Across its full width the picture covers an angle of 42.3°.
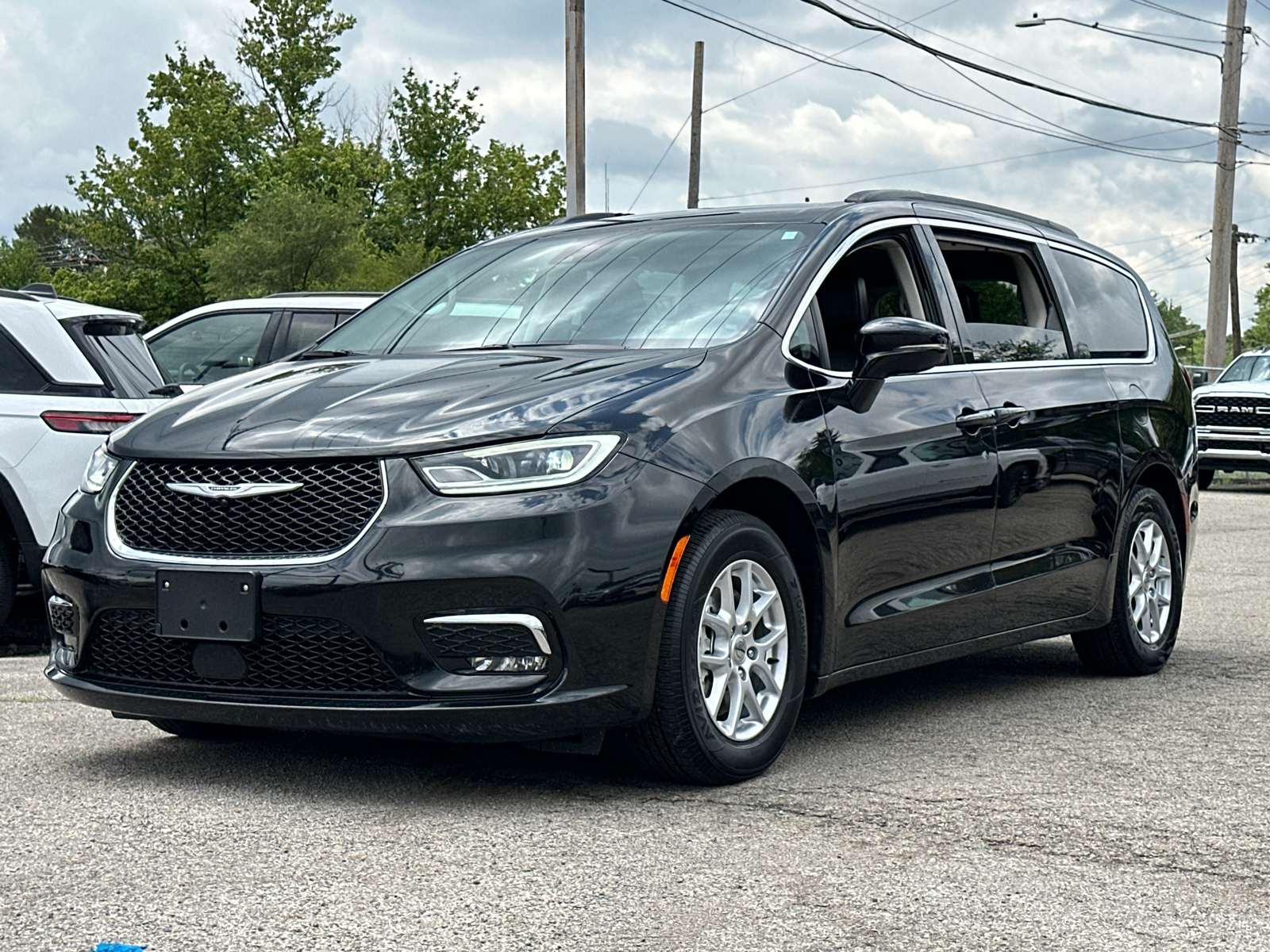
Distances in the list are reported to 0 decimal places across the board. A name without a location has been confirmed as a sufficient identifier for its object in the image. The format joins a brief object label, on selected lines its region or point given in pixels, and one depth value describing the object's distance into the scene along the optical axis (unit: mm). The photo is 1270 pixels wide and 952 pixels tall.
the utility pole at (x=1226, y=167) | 27578
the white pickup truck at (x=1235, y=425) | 21000
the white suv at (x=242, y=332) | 11227
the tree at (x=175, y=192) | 53844
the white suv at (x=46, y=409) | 7457
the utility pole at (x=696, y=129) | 36812
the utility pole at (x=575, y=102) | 20016
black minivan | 4219
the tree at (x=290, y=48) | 62250
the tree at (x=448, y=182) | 56406
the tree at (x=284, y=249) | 48750
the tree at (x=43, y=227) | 118875
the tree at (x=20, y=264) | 100062
